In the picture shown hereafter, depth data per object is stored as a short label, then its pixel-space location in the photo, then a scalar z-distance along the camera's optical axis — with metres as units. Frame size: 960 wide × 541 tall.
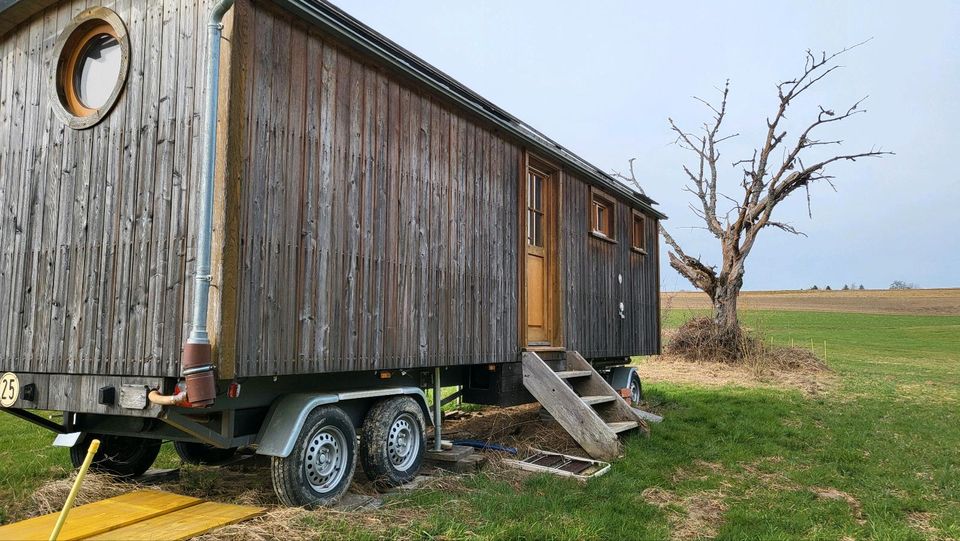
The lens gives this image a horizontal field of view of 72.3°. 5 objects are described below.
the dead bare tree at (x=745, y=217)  18.84
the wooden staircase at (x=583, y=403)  6.53
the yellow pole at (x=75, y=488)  2.89
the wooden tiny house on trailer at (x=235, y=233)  4.18
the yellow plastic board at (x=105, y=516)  3.73
